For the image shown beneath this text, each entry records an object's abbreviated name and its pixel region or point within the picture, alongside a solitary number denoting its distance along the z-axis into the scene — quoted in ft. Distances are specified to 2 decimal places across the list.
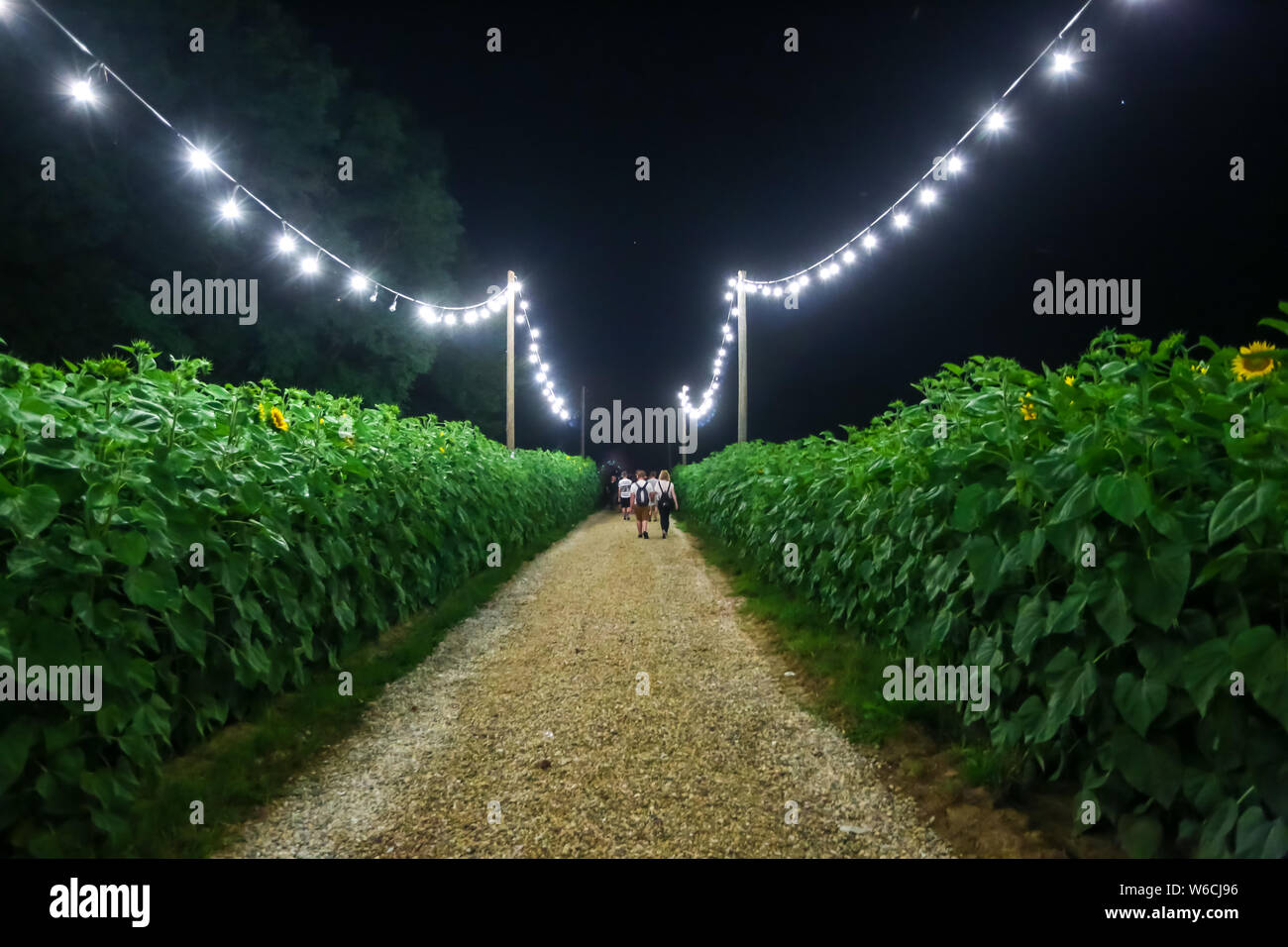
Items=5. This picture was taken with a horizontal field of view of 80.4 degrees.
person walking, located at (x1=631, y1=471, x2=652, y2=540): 49.37
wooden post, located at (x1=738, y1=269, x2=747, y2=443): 59.82
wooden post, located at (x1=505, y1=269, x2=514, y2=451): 57.72
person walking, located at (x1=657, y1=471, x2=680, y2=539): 50.57
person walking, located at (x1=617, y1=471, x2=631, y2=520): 61.52
